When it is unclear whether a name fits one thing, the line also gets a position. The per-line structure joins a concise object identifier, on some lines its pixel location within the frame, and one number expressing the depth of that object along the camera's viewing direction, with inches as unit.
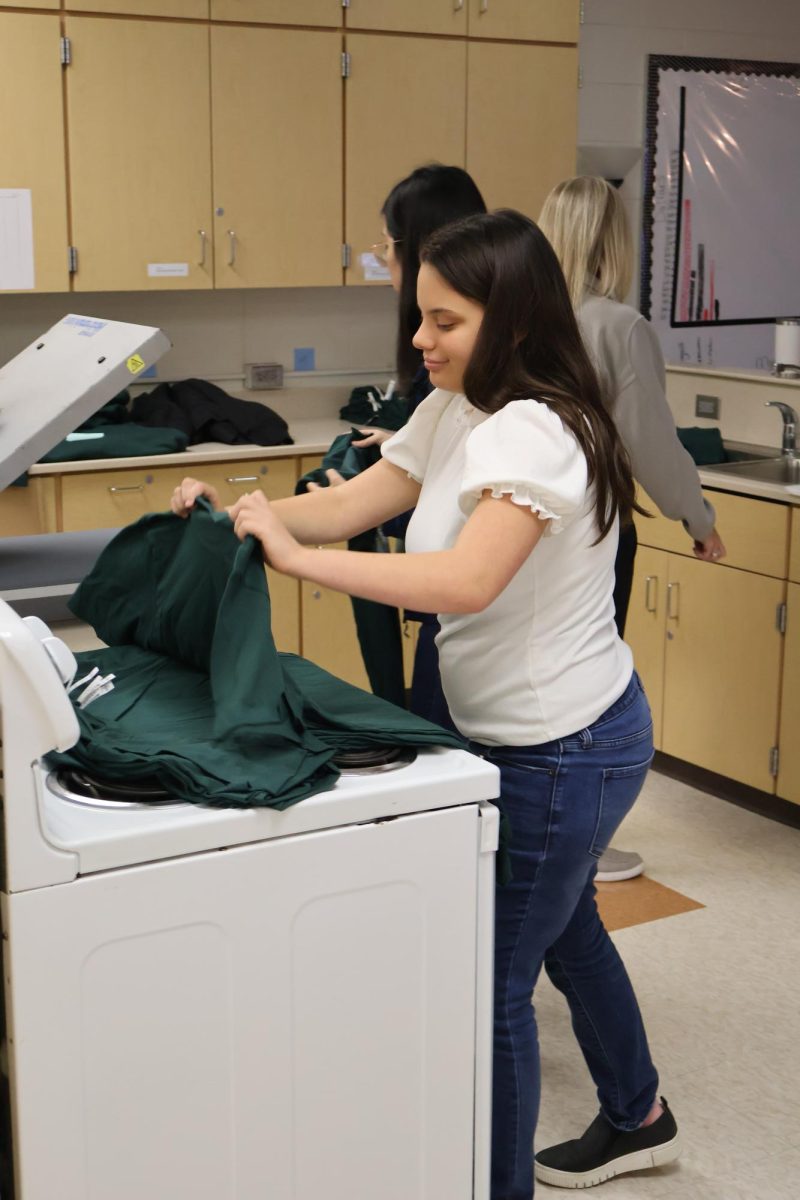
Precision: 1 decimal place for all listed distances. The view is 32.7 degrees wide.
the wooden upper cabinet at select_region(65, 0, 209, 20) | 160.4
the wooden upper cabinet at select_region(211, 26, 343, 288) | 170.7
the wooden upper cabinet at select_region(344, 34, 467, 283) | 178.4
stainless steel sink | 153.3
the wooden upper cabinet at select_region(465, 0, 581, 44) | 184.7
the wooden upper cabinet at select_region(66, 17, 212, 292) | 162.4
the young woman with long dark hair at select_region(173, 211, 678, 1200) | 60.8
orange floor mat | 124.7
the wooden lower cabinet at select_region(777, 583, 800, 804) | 139.6
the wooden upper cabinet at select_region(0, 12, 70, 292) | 157.5
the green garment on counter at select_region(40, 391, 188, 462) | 159.8
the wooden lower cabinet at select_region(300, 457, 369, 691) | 176.6
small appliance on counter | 158.9
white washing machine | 53.1
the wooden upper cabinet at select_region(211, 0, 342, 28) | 168.4
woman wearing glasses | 90.9
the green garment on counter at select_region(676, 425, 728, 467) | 158.2
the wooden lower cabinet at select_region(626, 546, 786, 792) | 143.9
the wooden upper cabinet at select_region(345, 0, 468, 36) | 176.9
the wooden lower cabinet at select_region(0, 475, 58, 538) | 158.9
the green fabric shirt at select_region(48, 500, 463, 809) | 57.6
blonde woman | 105.5
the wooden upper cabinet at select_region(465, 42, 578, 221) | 186.7
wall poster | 216.2
